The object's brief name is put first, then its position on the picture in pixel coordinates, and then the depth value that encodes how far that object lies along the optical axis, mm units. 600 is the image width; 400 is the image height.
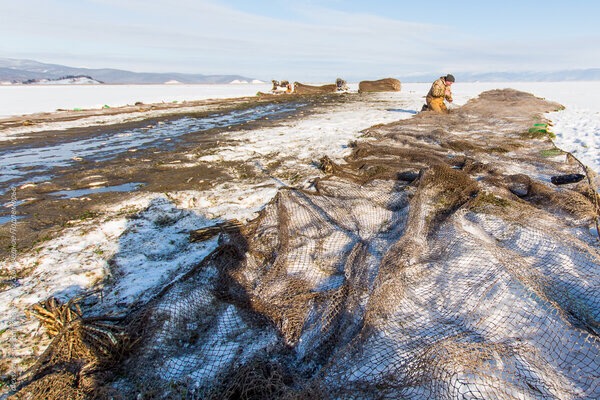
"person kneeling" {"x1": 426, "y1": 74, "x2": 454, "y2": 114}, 11258
